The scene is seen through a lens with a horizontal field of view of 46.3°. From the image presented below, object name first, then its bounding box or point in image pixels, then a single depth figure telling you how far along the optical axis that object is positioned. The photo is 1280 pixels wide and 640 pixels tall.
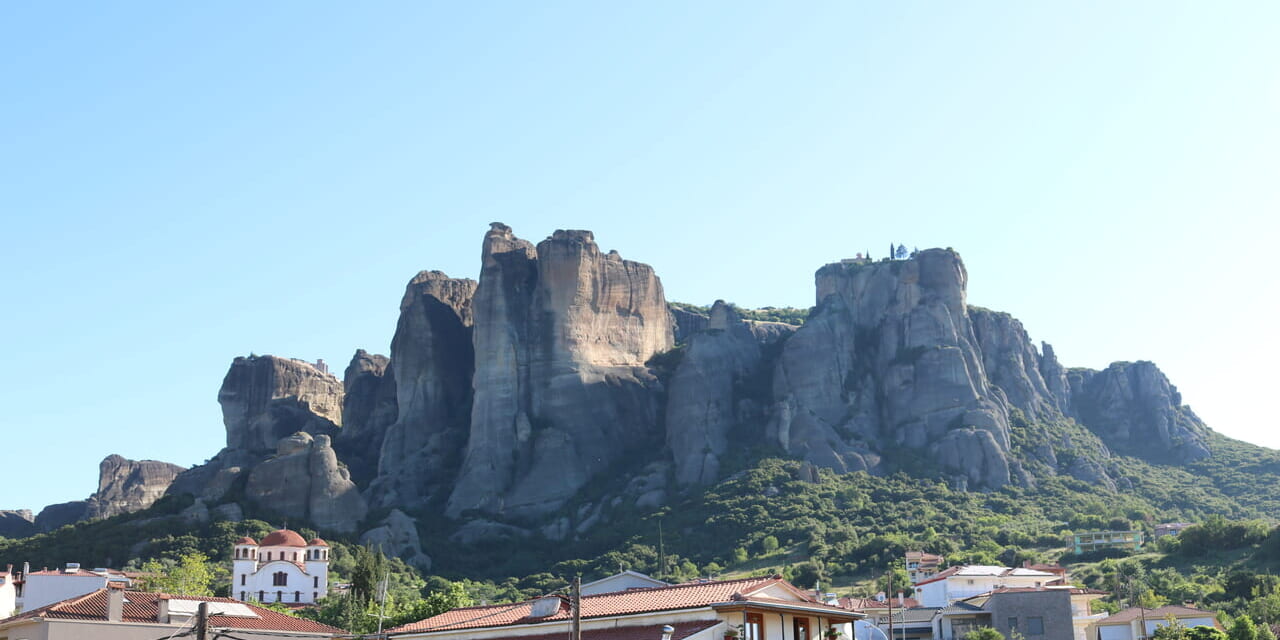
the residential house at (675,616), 48.28
